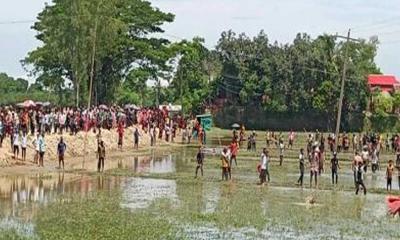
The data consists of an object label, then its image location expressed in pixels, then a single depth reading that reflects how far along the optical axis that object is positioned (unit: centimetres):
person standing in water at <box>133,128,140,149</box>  6438
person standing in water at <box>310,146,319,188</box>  4117
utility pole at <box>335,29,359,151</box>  5822
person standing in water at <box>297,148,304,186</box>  4048
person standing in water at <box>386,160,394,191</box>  3941
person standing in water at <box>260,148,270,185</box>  4031
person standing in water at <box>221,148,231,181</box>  4106
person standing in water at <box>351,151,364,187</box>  3822
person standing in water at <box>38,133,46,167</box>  4462
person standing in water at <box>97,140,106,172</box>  4328
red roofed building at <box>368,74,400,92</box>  11846
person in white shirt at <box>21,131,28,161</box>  4494
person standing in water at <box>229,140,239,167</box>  4612
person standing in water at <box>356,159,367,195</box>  3823
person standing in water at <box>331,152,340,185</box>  4226
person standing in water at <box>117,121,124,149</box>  6050
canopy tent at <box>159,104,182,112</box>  10716
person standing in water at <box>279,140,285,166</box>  5541
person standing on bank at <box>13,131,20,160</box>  4417
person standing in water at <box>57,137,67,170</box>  4397
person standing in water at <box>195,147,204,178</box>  4223
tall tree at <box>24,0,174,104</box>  6881
